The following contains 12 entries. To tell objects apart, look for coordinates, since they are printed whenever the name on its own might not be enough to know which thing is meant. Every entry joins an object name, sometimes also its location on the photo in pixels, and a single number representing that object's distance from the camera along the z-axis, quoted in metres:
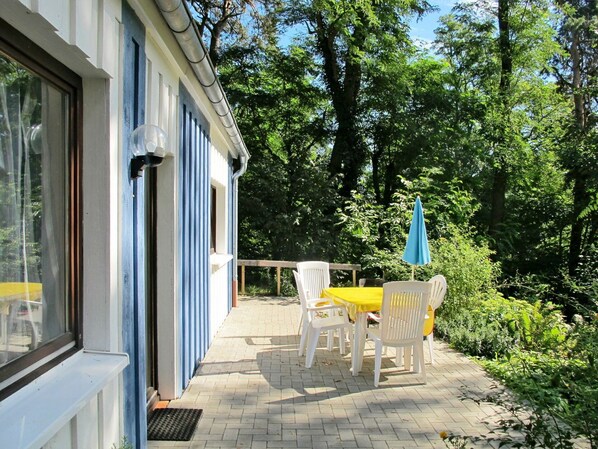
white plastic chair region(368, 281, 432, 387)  4.70
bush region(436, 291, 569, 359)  5.87
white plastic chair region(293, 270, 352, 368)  5.18
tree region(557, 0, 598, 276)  13.12
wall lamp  2.64
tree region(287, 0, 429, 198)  13.52
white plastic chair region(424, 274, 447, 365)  5.23
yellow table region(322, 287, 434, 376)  4.99
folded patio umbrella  6.00
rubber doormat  3.38
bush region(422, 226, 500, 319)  7.53
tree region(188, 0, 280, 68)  13.71
